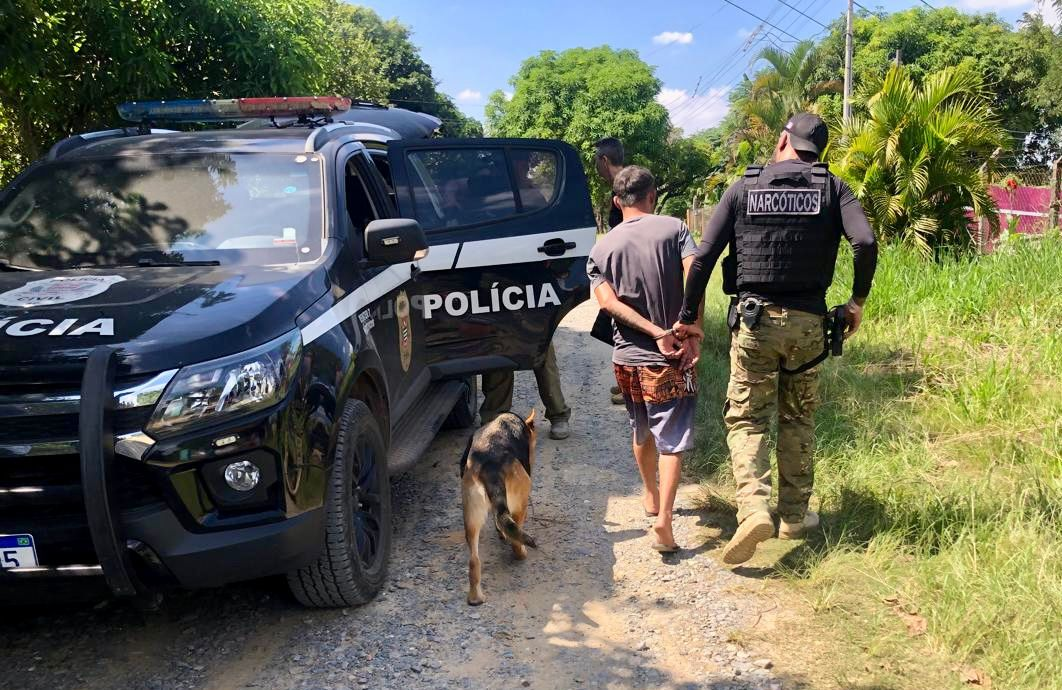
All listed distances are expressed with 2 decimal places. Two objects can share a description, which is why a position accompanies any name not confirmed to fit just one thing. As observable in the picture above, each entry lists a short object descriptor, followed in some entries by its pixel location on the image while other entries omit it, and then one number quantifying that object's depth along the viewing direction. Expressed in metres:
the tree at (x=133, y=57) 6.27
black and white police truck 2.55
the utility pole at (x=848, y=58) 21.80
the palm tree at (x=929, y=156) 7.90
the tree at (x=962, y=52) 33.56
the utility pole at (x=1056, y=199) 8.00
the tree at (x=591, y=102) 38.41
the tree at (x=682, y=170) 44.09
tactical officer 3.51
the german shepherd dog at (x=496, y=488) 3.56
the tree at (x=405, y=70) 43.47
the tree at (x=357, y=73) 20.77
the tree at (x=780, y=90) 21.34
